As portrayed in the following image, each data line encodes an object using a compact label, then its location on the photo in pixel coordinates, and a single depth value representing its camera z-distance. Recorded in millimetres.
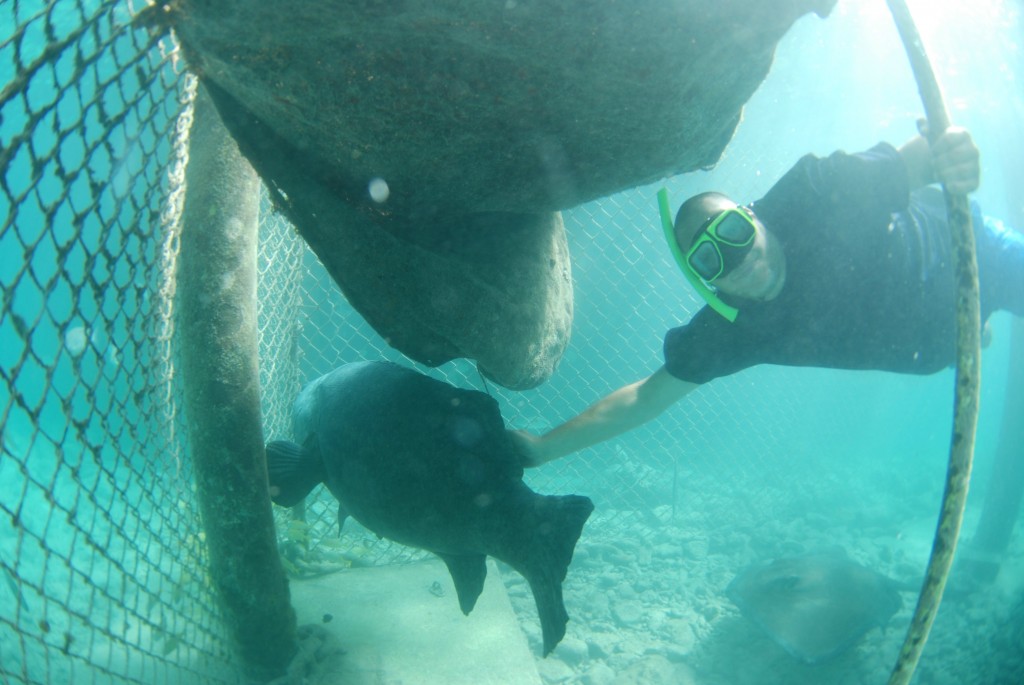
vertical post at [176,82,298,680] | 2355
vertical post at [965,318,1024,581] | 8078
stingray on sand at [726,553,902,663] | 5336
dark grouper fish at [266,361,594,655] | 2230
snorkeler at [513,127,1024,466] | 2643
